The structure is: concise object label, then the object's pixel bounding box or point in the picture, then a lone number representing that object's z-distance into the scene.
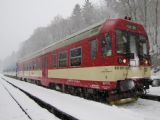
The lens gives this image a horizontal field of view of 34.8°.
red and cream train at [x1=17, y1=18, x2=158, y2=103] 9.61
